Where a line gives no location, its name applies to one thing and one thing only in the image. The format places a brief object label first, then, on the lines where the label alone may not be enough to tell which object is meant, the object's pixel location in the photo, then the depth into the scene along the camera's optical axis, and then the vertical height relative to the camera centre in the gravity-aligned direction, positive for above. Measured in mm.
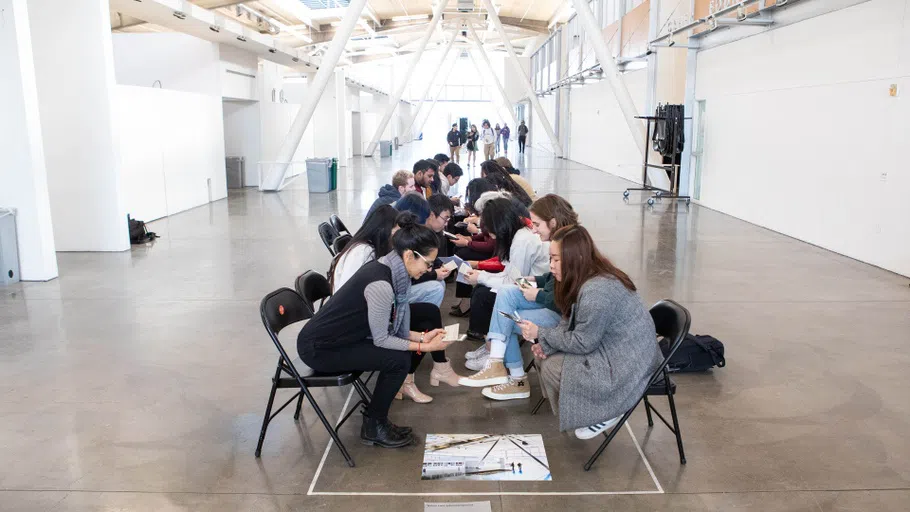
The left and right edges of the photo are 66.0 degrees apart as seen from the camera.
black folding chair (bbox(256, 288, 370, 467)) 3515 -1122
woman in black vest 3535 -934
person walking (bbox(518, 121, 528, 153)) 33094 +161
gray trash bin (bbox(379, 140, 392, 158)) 33938 -446
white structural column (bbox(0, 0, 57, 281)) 7238 -88
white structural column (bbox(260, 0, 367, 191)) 16062 +946
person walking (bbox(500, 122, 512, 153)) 35969 +184
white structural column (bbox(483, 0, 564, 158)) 28194 +2386
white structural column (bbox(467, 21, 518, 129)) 37219 +4483
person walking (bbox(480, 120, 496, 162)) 26766 -45
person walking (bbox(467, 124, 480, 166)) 28031 -120
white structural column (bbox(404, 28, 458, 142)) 38594 +3978
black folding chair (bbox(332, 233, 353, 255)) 5770 -851
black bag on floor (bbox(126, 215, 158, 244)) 10008 -1300
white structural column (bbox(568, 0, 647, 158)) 15734 +1618
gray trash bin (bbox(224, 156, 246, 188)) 18734 -806
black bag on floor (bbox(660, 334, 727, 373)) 4918 -1536
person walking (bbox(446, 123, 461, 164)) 26688 -68
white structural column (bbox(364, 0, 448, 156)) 29264 +1976
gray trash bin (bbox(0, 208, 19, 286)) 7552 -1133
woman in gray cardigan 3363 -998
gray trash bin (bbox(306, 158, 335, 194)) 16938 -825
